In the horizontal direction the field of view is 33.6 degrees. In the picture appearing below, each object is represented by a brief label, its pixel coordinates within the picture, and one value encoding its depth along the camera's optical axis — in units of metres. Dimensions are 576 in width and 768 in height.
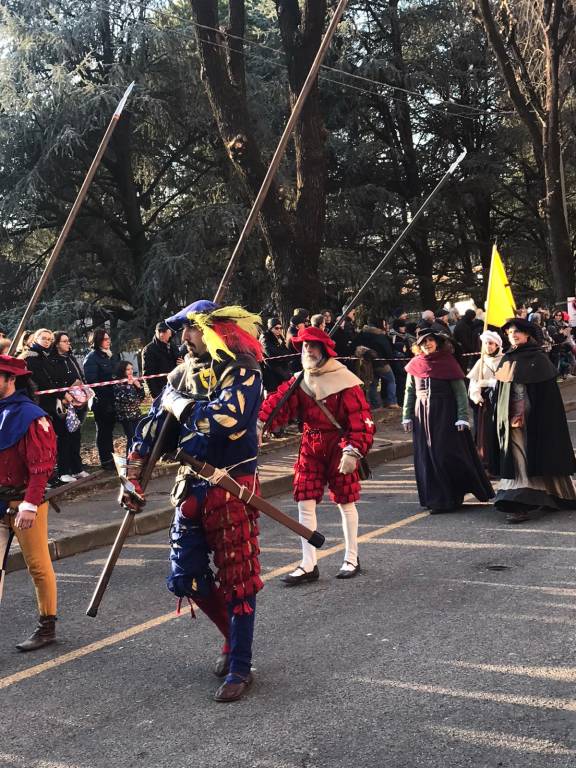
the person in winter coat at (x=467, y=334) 15.54
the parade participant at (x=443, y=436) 8.93
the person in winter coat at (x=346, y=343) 14.46
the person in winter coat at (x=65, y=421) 10.51
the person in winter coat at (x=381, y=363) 15.70
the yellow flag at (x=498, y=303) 9.88
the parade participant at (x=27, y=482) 5.39
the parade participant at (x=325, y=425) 6.84
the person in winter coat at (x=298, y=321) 12.84
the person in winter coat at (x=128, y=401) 11.27
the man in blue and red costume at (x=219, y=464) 4.64
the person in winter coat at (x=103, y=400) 11.26
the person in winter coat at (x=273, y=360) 13.38
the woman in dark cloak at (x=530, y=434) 8.48
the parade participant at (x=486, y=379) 9.84
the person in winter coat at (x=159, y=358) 11.95
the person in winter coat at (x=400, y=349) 16.55
